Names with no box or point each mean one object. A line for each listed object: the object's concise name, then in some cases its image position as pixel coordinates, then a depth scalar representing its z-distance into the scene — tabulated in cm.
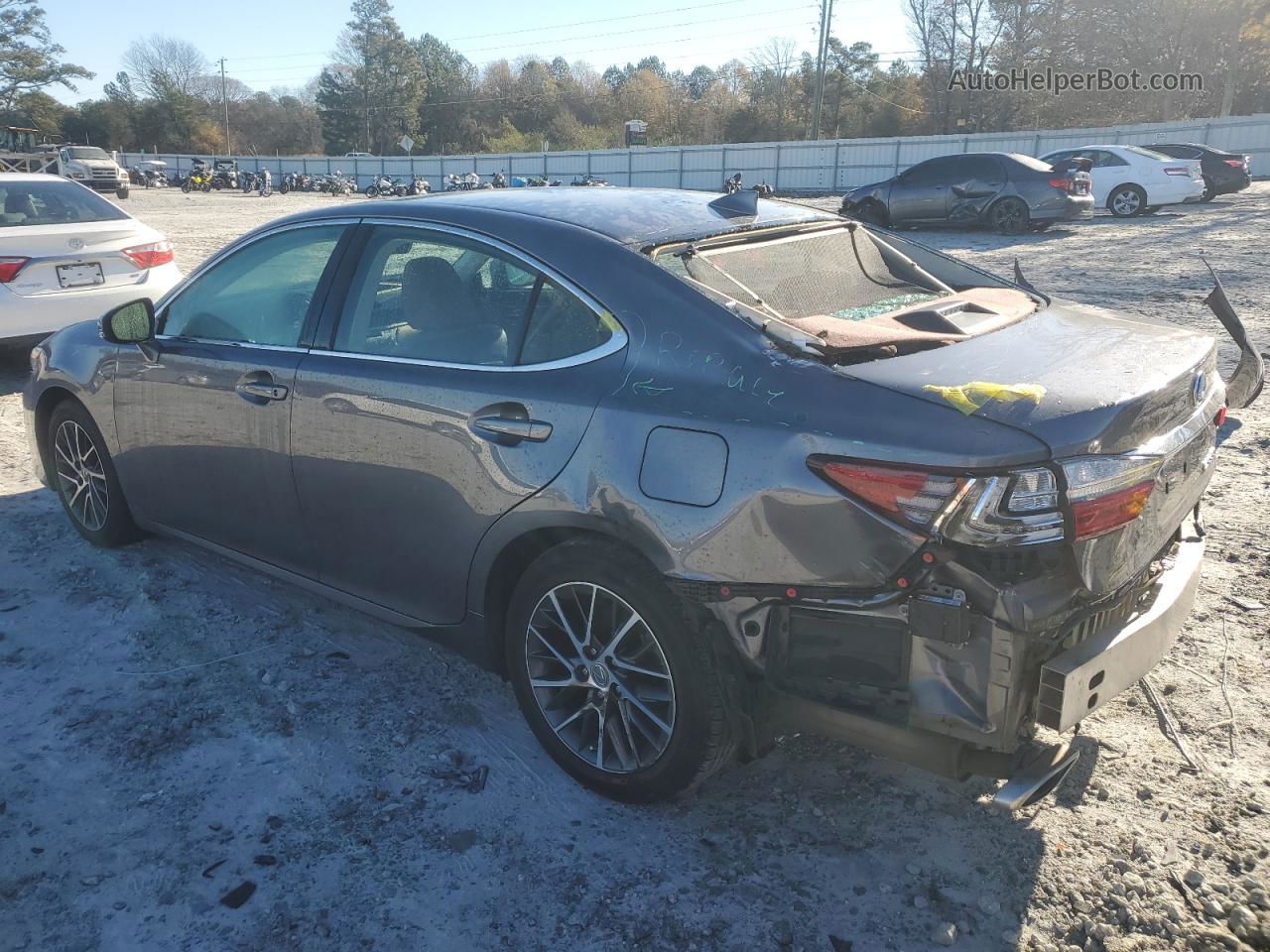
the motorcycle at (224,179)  5469
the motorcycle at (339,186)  5059
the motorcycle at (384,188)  4600
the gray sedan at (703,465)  234
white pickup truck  3906
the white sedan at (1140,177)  1975
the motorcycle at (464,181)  4441
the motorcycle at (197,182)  5138
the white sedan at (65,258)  768
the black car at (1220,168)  2225
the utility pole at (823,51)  5131
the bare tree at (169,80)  9462
